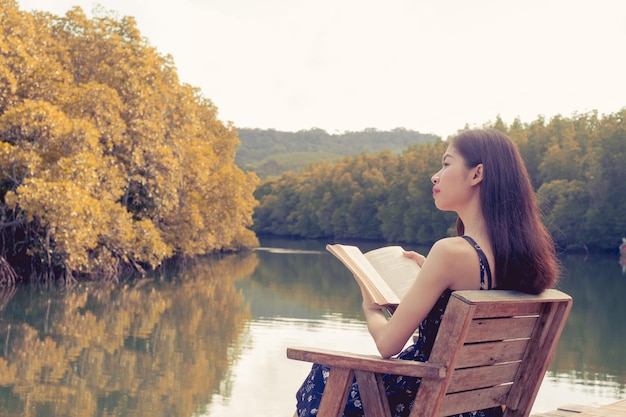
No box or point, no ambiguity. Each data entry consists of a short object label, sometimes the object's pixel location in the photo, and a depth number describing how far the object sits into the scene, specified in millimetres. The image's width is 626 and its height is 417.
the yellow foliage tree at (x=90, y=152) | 17234
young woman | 2322
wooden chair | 2186
